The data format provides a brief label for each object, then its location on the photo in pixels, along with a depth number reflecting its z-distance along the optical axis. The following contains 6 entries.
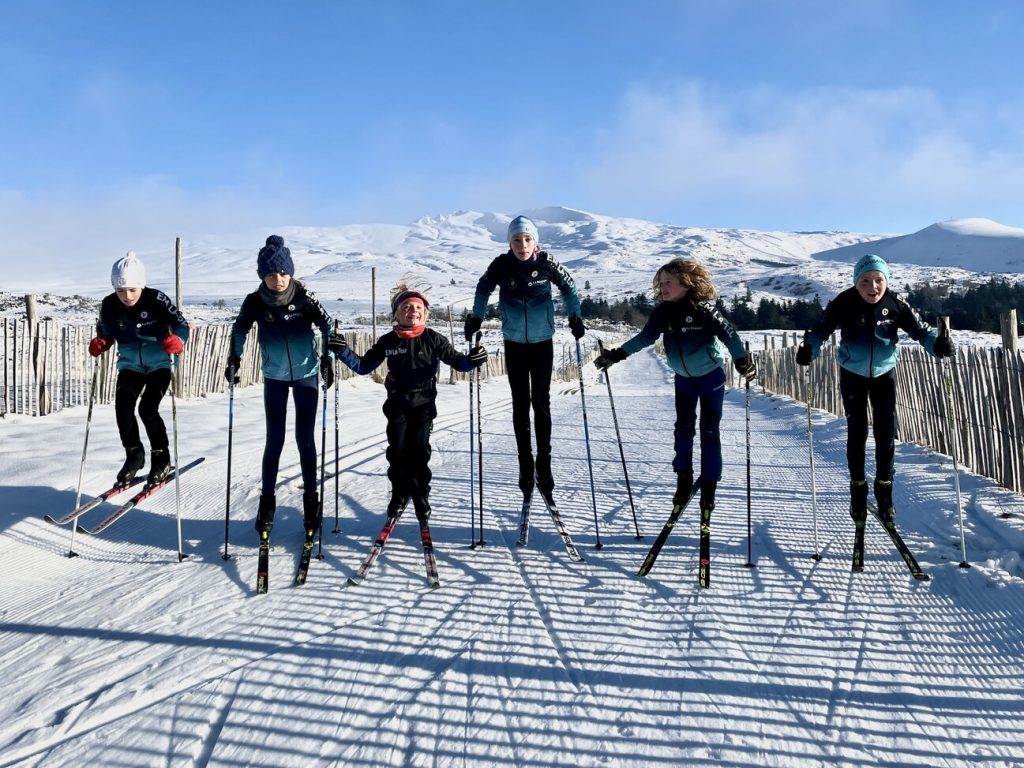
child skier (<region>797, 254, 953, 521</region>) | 4.28
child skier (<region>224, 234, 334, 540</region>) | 4.36
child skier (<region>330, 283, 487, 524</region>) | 4.31
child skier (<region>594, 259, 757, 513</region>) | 4.36
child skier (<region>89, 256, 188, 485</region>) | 5.04
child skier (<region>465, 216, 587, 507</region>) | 4.82
